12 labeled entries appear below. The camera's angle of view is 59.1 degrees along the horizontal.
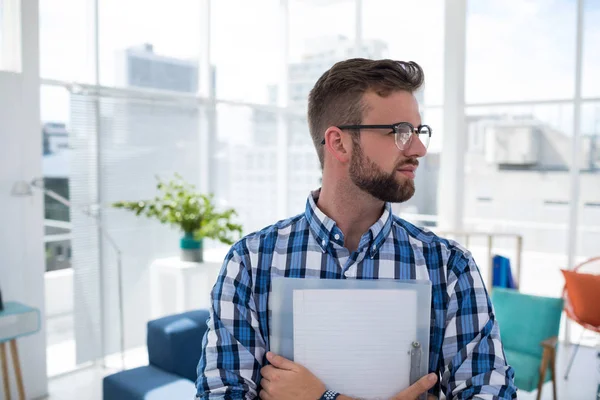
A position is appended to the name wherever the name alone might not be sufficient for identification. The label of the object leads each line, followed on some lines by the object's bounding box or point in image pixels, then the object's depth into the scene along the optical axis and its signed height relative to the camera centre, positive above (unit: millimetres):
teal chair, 3328 -1081
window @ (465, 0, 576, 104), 5176 +1190
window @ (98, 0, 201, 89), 4551 +1107
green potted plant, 4523 -454
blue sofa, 2492 -1052
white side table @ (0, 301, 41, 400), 3279 -1049
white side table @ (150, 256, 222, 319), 4645 -1089
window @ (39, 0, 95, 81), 4035 +965
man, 1123 -211
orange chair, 4027 -992
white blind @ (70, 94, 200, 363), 4383 -300
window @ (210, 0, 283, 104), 5691 +1338
